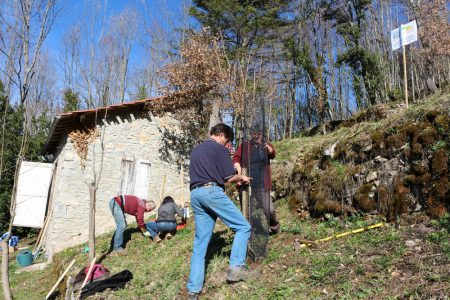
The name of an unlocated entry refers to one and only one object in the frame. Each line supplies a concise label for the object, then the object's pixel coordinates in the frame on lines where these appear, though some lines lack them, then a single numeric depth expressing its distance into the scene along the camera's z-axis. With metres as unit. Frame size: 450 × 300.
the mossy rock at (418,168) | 4.77
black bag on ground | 5.30
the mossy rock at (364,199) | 5.13
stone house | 11.05
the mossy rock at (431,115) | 5.13
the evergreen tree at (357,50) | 15.45
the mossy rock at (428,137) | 4.85
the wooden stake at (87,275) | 5.20
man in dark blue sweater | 4.03
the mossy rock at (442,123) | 4.79
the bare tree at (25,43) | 11.12
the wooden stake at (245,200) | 4.86
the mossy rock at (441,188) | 4.39
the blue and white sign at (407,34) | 7.98
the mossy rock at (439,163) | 4.53
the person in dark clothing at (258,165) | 4.87
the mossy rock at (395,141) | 5.30
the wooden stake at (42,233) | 11.96
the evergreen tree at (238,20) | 16.66
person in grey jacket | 7.85
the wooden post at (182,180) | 12.57
